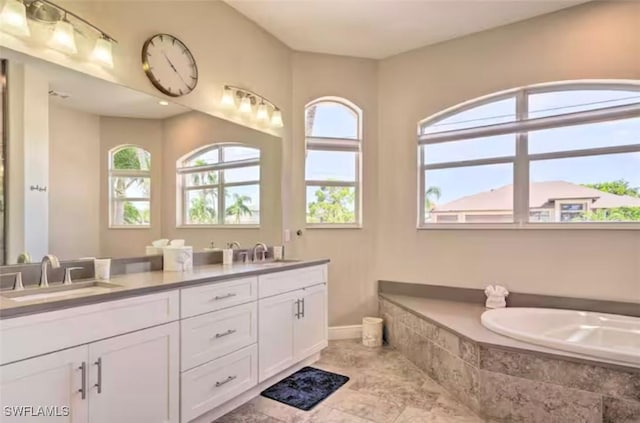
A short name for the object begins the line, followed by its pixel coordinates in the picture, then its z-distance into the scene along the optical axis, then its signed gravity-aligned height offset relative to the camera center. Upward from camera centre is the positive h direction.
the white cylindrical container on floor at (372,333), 3.55 -1.22
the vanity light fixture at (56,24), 1.66 +0.95
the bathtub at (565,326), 2.42 -0.85
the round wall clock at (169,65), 2.34 +1.02
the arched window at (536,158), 2.88 +0.48
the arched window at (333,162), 3.84 +0.54
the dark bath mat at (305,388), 2.45 -1.31
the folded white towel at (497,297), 3.15 -0.76
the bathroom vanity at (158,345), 1.34 -0.65
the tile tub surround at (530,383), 1.91 -1.02
